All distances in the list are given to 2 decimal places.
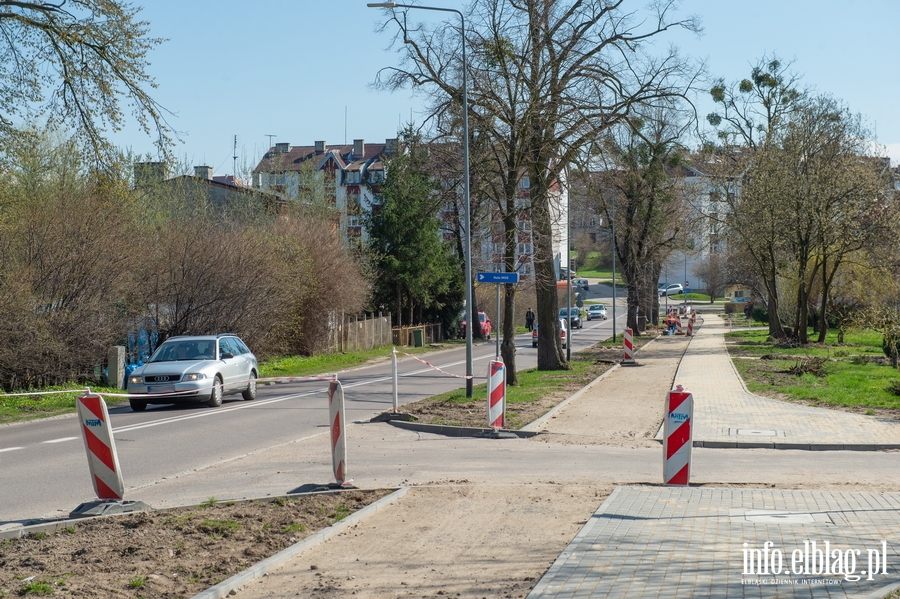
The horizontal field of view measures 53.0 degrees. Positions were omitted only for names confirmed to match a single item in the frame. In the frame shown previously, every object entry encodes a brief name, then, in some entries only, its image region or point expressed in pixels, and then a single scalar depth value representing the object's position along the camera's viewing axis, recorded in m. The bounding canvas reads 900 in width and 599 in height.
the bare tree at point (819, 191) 39.16
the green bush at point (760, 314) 71.50
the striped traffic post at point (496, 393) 14.30
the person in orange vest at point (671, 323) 57.66
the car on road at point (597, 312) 89.25
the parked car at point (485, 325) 58.41
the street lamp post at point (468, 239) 19.44
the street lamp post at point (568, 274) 31.59
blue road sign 19.36
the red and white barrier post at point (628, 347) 31.94
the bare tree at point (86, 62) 17.77
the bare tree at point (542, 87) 23.38
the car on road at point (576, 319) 70.06
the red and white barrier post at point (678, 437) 9.56
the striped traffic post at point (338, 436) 9.44
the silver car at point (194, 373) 18.94
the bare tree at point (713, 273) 93.50
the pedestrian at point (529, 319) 64.62
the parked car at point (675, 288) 114.31
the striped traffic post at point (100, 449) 8.45
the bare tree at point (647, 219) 32.72
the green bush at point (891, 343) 27.60
